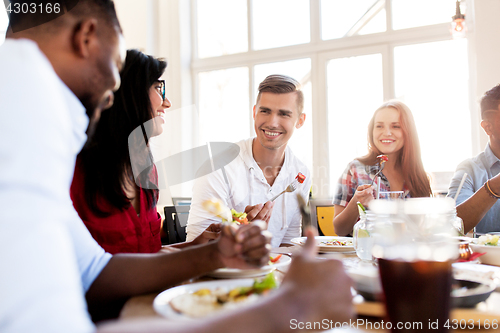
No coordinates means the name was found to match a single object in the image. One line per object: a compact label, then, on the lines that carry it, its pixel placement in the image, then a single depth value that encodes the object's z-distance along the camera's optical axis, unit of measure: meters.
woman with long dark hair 1.46
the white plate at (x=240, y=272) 0.94
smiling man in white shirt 2.25
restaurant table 0.58
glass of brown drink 0.51
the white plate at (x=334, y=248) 1.33
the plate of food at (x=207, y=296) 0.61
